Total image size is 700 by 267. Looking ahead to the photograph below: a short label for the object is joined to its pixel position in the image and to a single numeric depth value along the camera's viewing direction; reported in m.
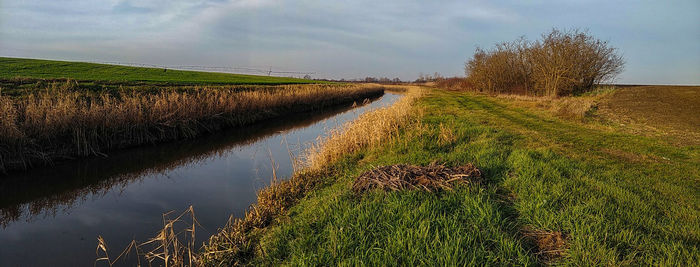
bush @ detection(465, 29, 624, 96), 25.00
